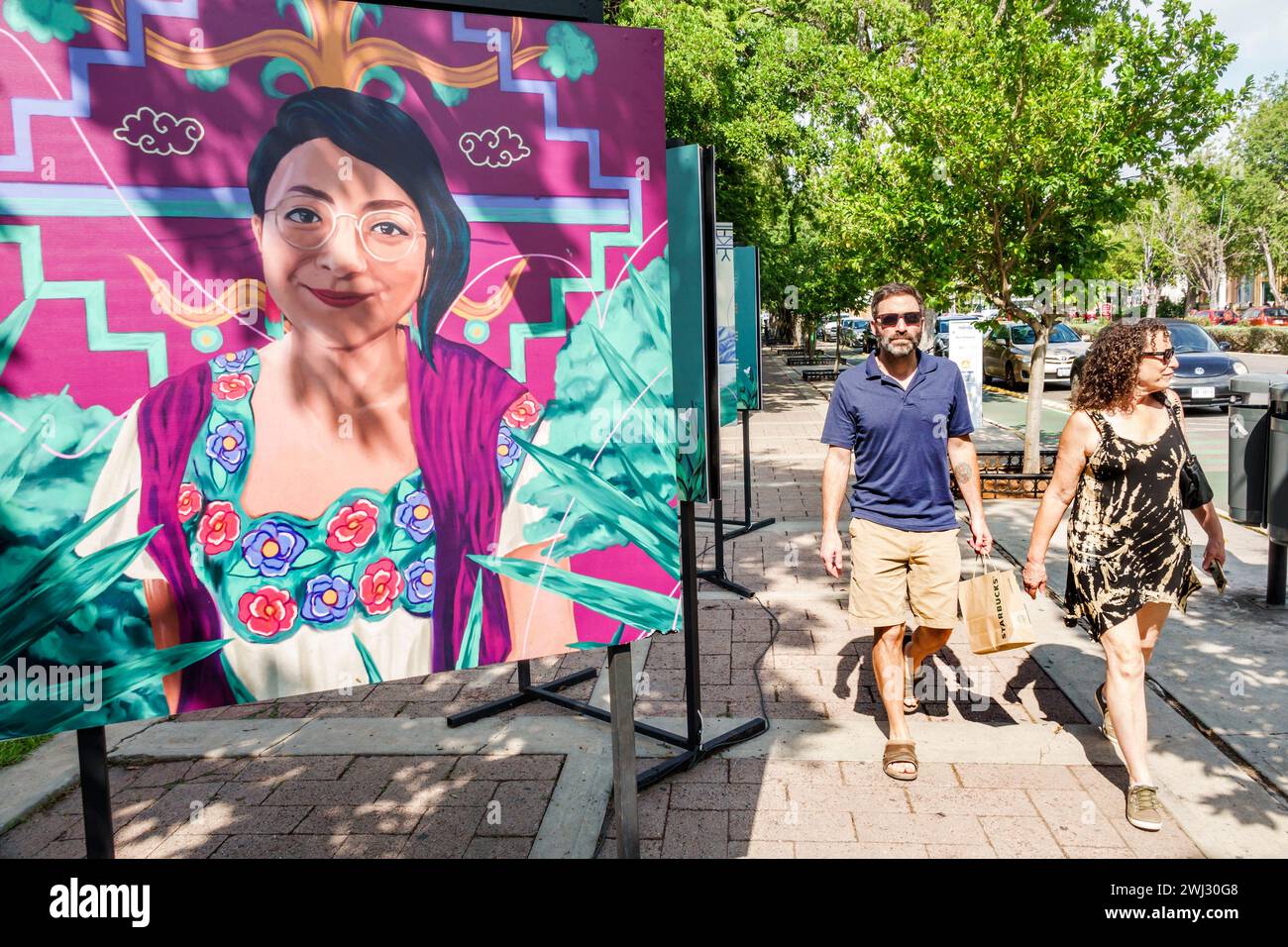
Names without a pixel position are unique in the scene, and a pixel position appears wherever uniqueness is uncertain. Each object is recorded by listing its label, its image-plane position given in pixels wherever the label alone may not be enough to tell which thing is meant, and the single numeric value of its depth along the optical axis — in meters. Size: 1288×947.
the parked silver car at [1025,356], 22.88
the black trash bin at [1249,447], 6.33
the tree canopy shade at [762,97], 16.73
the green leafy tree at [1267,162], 49.03
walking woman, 3.84
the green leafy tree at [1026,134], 9.45
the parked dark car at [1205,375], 16.44
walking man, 4.21
